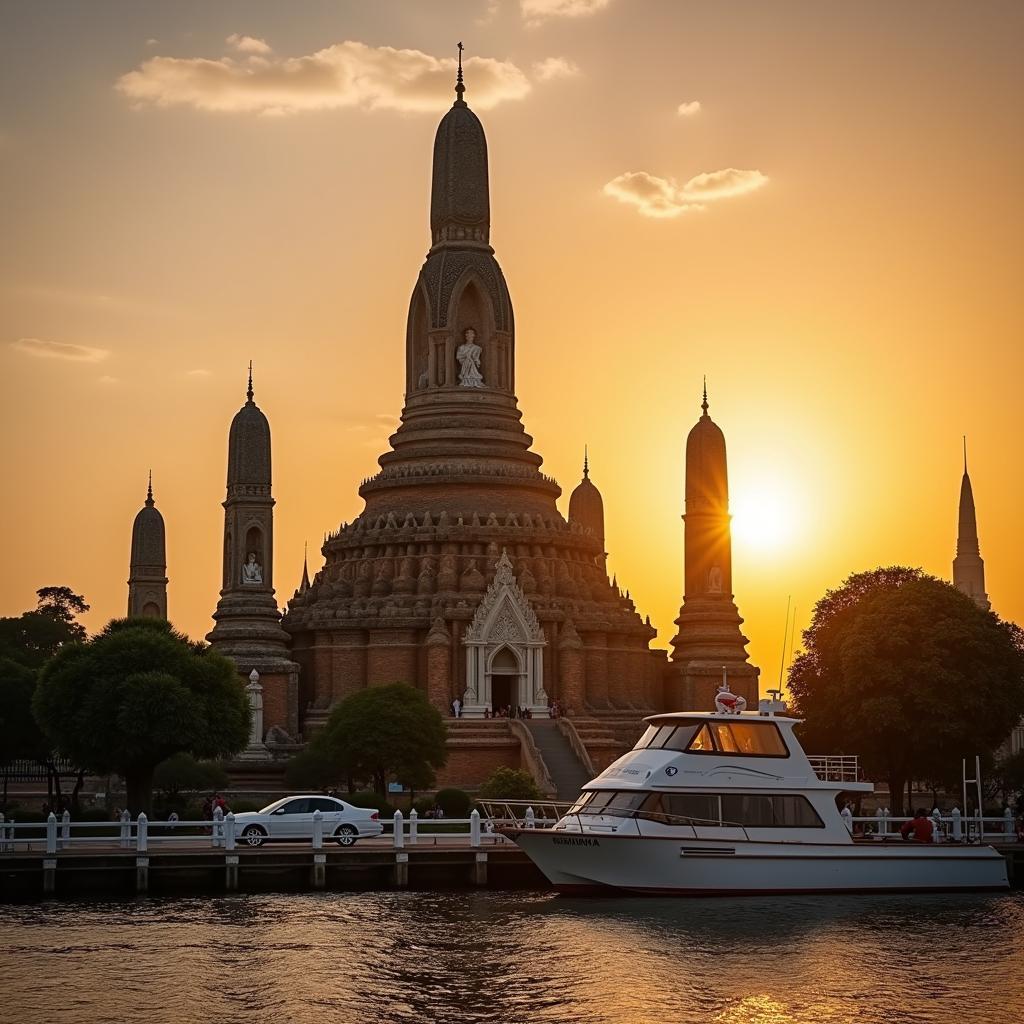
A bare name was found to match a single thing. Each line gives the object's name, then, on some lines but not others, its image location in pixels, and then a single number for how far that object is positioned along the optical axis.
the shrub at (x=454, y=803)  64.38
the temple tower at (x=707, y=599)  90.00
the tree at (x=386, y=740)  68.31
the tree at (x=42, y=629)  94.62
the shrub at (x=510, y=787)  64.69
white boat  47.66
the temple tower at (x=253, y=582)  83.00
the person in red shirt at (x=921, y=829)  51.50
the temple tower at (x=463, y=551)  82.81
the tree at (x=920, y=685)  65.62
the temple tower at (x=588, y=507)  114.00
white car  53.00
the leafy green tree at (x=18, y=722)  75.56
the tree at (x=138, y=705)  61.53
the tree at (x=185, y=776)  71.38
